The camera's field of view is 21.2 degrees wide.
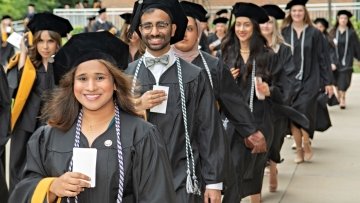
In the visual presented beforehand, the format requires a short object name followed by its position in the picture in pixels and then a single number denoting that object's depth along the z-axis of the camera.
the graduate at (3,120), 7.76
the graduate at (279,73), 9.52
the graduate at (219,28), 18.11
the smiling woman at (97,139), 4.36
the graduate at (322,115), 13.41
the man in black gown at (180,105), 5.80
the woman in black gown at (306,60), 12.45
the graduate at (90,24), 27.83
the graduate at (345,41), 19.48
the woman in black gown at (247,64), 8.50
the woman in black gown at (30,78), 8.34
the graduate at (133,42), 9.51
